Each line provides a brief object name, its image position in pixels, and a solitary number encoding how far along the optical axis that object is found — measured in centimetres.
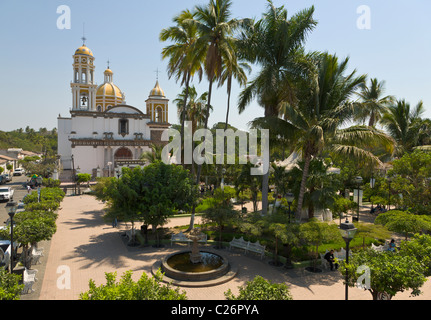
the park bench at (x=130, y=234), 1405
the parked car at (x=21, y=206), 1826
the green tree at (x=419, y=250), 710
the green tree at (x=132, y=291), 473
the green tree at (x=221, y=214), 1307
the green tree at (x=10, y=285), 566
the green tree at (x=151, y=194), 1307
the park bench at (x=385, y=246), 1258
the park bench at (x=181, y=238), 1390
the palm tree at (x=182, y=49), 1550
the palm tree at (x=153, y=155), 2440
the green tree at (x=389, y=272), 596
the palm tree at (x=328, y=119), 1190
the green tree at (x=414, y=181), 1370
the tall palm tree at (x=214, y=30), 1440
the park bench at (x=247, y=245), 1235
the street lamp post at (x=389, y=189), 1617
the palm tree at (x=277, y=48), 1327
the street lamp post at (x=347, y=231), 728
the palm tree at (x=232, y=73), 1522
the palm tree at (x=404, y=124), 2028
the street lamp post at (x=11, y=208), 916
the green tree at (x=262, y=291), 536
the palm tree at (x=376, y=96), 2352
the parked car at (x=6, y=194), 2505
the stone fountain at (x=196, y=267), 988
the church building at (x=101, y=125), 4534
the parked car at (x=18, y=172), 4994
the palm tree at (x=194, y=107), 2195
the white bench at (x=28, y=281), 888
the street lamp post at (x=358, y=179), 1382
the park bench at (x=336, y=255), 1106
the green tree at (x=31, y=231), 995
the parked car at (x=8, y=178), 4024
